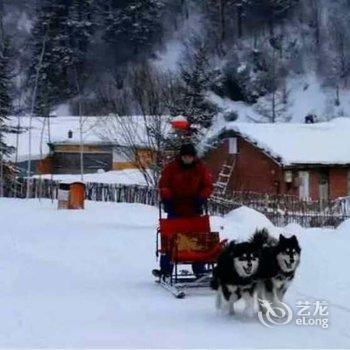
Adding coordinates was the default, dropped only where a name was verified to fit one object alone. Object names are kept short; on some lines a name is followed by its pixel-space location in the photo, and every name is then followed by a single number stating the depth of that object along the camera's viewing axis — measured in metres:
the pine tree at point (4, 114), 35.97
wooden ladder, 34.19
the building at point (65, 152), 49.00
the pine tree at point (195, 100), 26.62
